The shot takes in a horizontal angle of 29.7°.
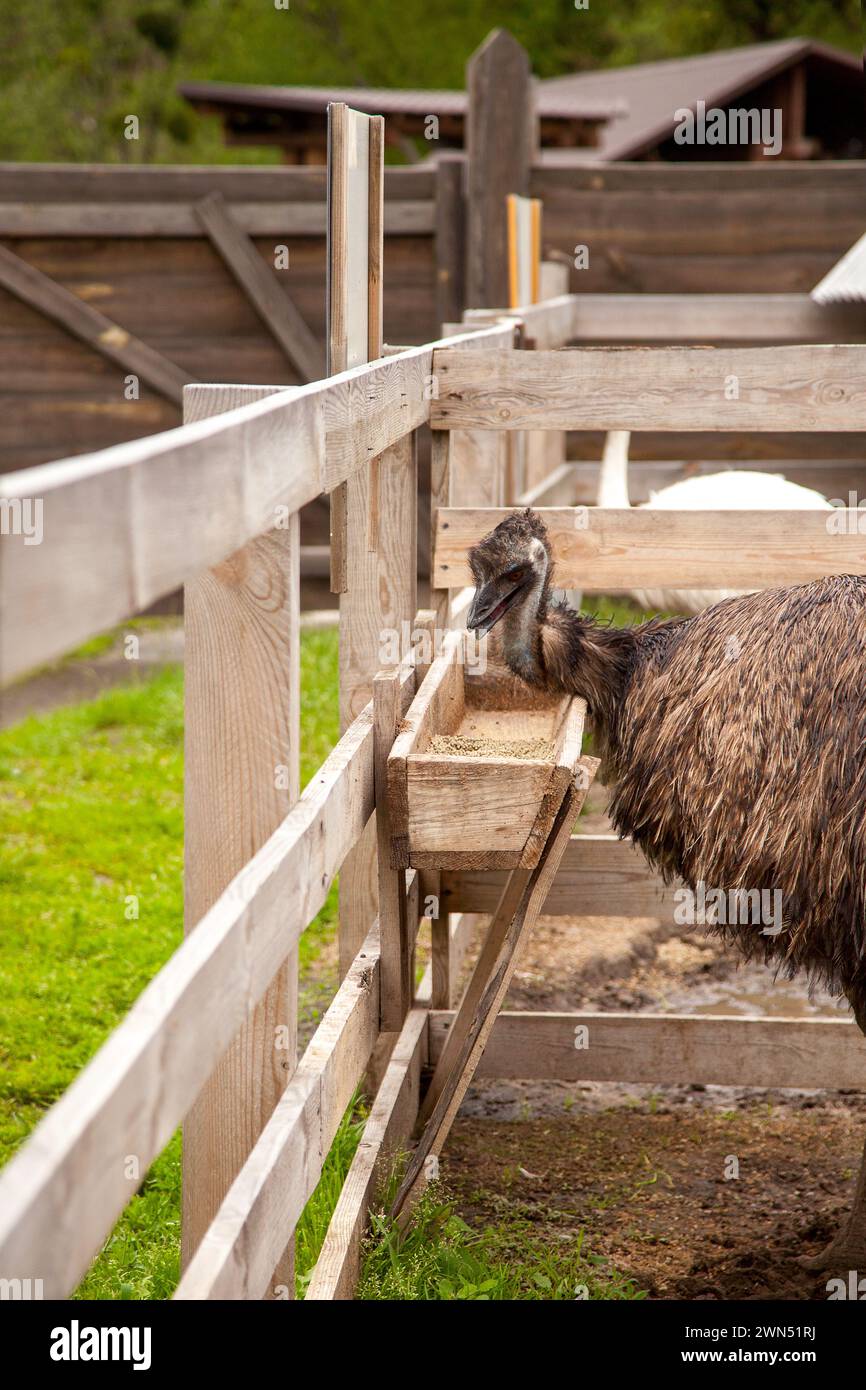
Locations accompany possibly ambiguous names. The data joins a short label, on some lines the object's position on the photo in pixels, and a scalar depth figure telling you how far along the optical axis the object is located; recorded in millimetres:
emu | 3148
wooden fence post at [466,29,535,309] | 9172
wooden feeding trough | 3062
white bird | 5742
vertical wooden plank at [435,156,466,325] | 9367
